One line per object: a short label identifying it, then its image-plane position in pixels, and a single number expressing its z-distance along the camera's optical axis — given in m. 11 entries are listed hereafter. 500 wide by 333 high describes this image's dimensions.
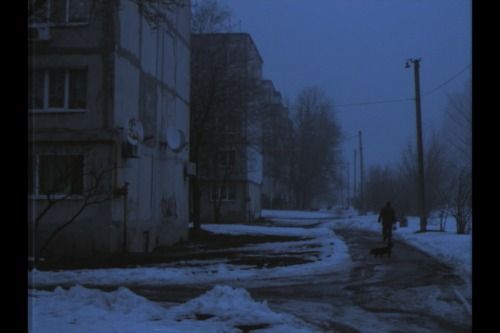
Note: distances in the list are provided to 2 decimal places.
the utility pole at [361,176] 63.12
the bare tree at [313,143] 69.75
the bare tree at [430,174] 49.22
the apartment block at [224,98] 29.44
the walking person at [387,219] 23.42
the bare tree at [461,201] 26.62
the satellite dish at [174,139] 21.58
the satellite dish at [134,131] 18.27
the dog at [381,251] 17.88
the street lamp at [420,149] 29.98
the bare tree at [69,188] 17.69
